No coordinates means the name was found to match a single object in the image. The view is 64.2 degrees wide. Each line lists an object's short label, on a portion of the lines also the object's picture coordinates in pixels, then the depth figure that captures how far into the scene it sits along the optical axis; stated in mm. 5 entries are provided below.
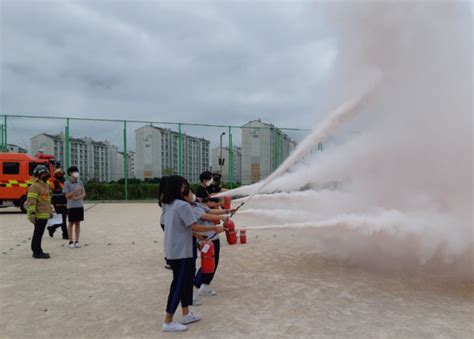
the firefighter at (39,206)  7812
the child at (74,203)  9016
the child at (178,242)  4391
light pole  25769
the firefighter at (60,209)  10492
